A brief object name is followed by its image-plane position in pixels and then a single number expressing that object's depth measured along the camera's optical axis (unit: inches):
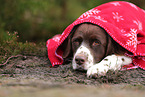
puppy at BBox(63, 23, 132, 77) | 133.4
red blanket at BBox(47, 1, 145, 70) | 149.4
